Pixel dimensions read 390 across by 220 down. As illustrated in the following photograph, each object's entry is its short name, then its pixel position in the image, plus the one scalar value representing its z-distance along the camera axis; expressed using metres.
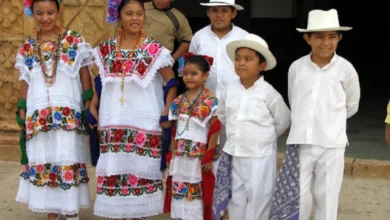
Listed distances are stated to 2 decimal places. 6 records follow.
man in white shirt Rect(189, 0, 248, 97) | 7.92
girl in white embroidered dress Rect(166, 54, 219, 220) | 7.34
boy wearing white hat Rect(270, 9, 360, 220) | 6.77
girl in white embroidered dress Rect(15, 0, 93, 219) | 7.62
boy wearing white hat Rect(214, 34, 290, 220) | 6.99
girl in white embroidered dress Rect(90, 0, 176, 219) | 7.45
